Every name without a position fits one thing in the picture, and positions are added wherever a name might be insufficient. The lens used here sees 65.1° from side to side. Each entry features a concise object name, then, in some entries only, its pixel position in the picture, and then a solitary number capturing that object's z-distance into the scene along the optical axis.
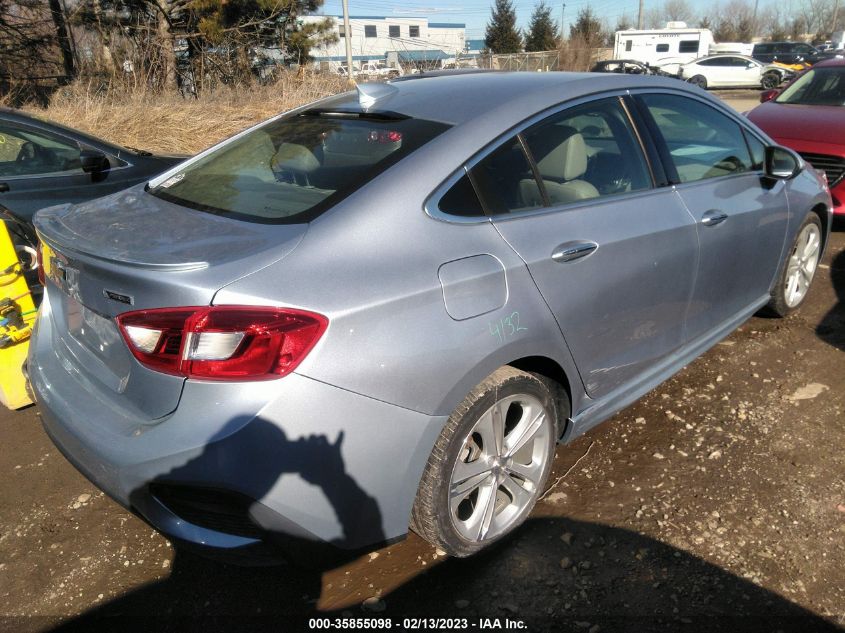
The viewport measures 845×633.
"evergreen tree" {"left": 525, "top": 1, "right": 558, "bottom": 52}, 47.16
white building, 57.44
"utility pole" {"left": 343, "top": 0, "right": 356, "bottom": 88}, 21.13
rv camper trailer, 37.66
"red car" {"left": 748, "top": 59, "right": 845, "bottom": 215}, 5.89
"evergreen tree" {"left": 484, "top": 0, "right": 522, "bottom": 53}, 46.59
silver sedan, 1.82
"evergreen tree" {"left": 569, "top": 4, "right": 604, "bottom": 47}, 43.69
